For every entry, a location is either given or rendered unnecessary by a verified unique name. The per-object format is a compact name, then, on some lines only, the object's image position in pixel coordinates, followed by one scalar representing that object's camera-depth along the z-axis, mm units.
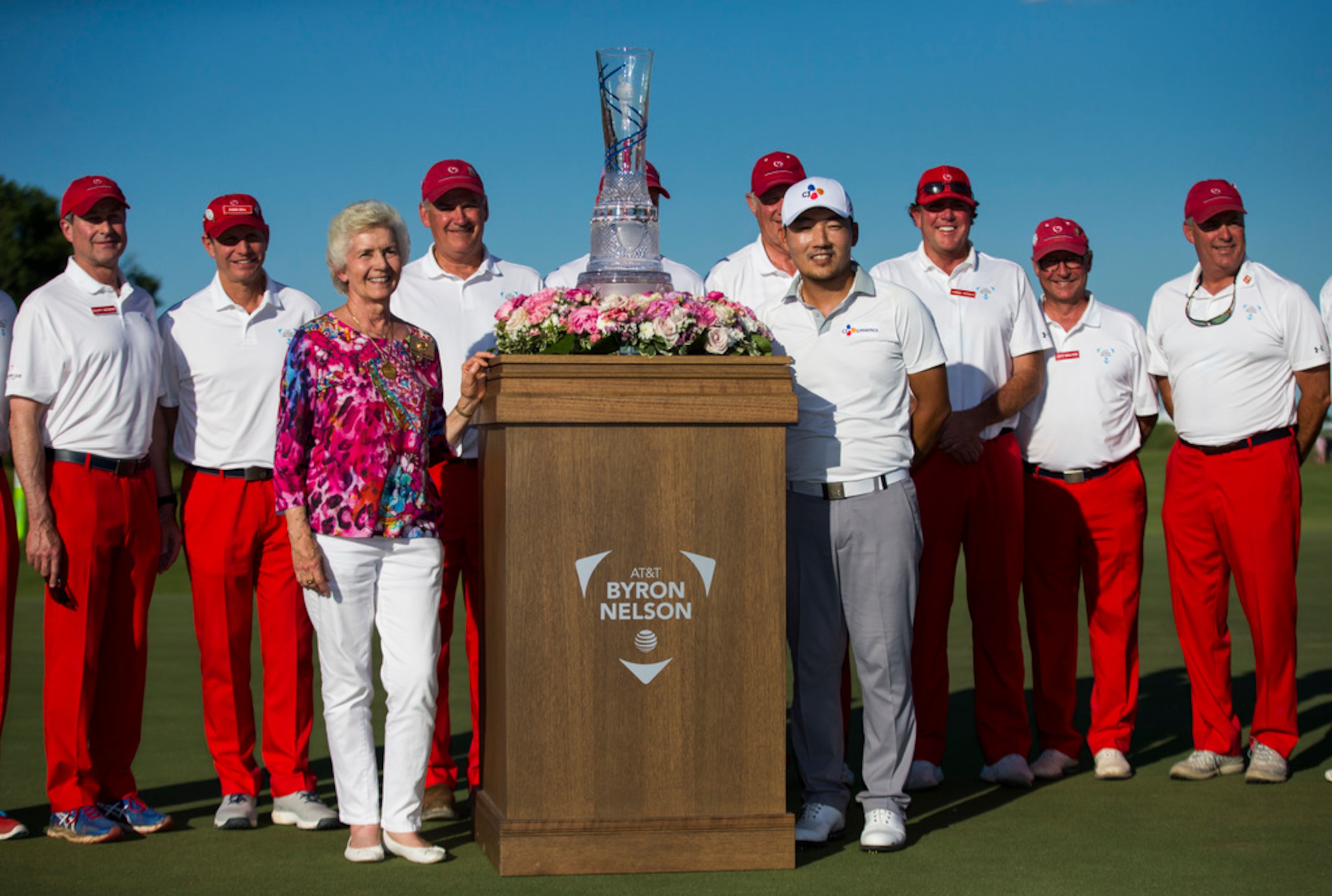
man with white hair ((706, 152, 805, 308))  6289
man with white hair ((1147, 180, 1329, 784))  5984
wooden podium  4453
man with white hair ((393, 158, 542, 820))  5578
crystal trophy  5062
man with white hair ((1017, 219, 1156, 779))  6215
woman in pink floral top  4656
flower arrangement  4508
